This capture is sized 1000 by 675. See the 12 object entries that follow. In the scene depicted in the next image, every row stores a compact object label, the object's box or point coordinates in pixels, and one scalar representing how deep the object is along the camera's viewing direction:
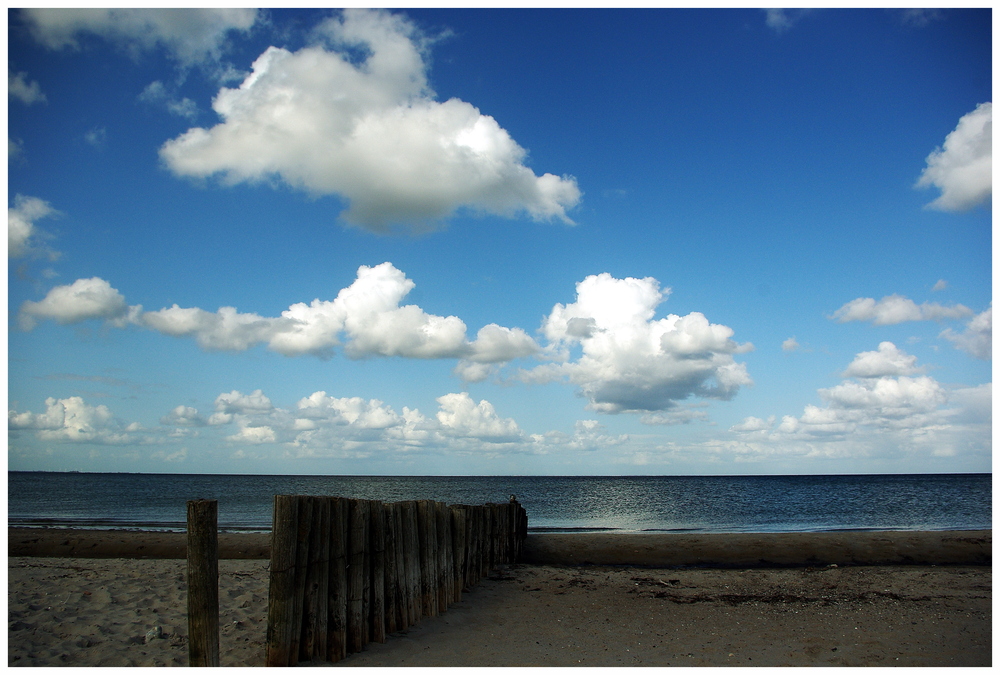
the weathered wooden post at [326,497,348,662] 6.23
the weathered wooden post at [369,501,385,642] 6.86
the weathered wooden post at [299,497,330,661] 5.98
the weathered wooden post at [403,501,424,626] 7.58
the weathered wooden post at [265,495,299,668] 5.68
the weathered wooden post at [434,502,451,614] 8.52
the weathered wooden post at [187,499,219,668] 4.86
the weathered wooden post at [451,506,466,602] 9.25
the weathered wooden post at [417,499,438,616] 8.05
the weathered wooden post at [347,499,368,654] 6.46
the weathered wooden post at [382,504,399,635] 7.13
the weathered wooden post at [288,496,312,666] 5.83
